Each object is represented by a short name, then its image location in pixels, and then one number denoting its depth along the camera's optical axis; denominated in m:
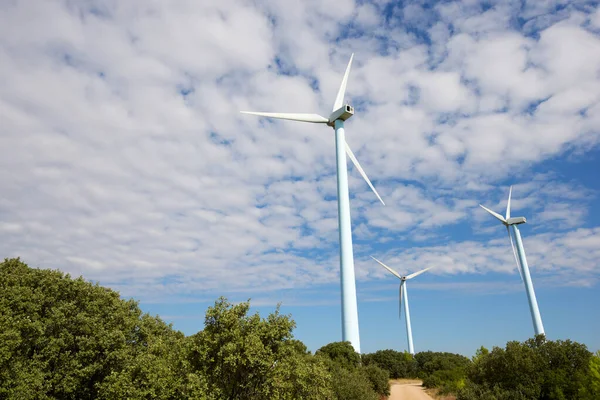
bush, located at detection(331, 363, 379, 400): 39.59
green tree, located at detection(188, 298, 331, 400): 21.91
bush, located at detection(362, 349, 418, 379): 116.94
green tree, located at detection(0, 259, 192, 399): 27.42
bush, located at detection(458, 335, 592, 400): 40.12
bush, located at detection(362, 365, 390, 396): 65.38
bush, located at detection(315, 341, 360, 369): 58.80
